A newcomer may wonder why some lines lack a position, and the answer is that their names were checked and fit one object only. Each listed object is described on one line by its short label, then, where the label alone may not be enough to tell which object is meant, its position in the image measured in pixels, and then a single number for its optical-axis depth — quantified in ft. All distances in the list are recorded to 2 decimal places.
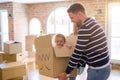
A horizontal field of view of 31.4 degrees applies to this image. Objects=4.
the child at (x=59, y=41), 6.96
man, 6.28
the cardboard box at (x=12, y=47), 15.21
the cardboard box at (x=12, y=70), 11.91
